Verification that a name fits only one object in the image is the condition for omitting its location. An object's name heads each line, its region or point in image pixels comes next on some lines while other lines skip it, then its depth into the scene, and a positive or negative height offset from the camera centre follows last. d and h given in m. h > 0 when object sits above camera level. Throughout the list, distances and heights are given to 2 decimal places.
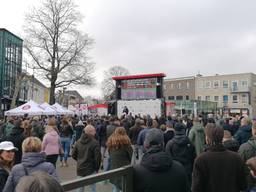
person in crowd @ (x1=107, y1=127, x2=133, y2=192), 4.29 -0.82
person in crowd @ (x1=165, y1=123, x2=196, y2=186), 4.29 -0.80
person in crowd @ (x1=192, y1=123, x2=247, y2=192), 2.67 -0.77
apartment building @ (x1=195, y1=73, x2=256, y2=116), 47.33 +3.88
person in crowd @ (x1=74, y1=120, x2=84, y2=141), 9.97 -0.97
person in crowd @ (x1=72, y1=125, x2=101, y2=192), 4.28 -0.92
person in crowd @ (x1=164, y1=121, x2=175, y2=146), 6.33 -0.75
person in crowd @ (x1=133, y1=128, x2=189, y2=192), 2.23 -0.68
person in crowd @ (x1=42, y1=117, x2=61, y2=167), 5.75 -0.94
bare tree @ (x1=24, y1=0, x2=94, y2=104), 26.02 +6.90
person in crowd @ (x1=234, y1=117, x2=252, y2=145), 5.27 -0.62
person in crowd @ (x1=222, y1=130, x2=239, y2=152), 3.66 -0.60
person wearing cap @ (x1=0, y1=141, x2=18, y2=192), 2.83 -0.63
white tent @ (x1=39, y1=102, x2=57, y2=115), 13.90 -0.11
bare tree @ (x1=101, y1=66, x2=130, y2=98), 52.38 +6.47
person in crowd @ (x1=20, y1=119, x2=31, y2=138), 5.95 -0.55
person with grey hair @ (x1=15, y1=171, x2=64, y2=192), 0.97 -0.34
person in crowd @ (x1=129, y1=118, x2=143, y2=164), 8.24 -0.89
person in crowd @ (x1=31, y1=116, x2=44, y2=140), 6.55 -0.67
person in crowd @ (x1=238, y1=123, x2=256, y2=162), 3.43 -0.66
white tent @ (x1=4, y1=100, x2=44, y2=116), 13.26 -0.16
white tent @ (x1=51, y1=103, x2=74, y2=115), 15.30 -0.19
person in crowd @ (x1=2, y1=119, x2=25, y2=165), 4.70 -0.67
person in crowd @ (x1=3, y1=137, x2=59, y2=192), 2.50 -0.69
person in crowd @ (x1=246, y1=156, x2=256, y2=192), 2.20 -0.59
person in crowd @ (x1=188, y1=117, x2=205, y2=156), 5.56 -0.72
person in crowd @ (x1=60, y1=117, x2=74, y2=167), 8.75 -1.10
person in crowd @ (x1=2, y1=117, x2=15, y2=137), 7.23 -0.66
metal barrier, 1.79 -0.66
